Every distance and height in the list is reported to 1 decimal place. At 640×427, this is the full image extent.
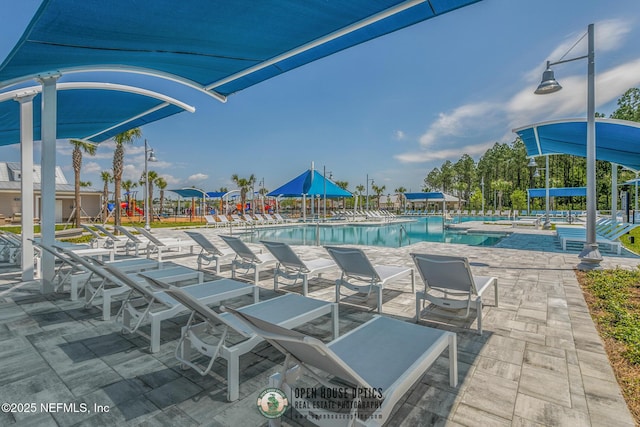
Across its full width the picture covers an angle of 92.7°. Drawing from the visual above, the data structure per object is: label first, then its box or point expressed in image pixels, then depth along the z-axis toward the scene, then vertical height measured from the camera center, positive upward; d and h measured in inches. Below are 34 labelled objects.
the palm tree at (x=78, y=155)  722.9 +132.7
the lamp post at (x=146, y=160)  594.2 +98.3
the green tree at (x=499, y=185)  1531.7 +126.3
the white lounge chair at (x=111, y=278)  150.0 -39.9
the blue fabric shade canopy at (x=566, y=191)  1138.5 +70.8
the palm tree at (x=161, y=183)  1481.3 +131.6
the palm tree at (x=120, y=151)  733.9 +144.7
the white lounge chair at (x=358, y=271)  160.9 -33.4
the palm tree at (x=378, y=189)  2447.5 +170.0
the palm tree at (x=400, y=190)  2556.6 +167.8
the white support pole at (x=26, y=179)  212.5 +22.4
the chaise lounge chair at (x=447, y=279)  130.3 -31.5
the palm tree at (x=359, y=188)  2420.8 +174.5
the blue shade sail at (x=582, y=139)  269.9 +80.0
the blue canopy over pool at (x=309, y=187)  725.9 +57.0
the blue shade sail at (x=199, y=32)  99.3 +70.1
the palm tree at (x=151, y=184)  1179.1 +105.7
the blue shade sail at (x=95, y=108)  203.5 +79.6
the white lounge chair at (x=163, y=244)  302.4 -36.5
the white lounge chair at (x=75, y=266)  180.2 -40.0
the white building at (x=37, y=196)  910.4 +44.4
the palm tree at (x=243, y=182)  1416.1 +137.0
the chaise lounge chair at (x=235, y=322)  87.9 -40.5
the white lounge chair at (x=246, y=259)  218.5 -36.8
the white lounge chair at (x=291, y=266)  187.8 -37.6
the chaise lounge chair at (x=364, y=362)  59.5 -40.4
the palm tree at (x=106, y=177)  1207.4 +133.1
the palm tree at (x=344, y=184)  2487.8 +215.3
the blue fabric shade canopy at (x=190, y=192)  1212.5 +70.0
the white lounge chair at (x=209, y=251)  251.4 -34.5
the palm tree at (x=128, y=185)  1466.7 +119.3
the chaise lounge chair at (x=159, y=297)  116.4 -40.0
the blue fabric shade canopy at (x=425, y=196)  983.8 +50.1
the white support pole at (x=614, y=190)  423.8 +28.9
